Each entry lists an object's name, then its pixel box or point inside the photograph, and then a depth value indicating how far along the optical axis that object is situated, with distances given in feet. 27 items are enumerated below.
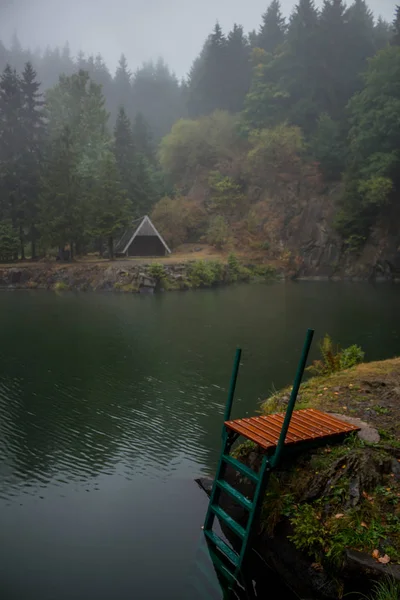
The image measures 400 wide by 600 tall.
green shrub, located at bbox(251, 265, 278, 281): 173.17
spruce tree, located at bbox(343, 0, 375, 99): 207.55
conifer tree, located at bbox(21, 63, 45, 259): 171.01
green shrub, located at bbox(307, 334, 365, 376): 47.88
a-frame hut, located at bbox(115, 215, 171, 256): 170.50
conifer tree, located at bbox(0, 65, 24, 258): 170.60
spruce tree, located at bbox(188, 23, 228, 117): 260.42
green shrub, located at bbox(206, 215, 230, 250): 187.18
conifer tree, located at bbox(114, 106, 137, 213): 206.28
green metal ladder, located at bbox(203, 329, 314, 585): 22.56
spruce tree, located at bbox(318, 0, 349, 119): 209.15
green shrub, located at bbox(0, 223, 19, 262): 163.02
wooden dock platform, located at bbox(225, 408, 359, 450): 24.61
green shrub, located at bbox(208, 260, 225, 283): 161.38
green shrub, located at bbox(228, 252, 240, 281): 168.04
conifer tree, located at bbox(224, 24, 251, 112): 258.78
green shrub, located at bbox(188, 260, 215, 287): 155.17
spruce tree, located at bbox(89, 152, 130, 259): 160.15
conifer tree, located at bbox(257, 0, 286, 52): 258.98
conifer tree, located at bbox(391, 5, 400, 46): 191.62
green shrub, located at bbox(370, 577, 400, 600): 17.87
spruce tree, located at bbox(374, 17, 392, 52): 230.19
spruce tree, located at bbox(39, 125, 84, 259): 159.63
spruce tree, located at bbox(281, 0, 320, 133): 208.82
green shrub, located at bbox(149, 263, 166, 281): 148.36
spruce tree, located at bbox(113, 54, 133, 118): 376.89
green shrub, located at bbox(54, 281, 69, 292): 151.74
